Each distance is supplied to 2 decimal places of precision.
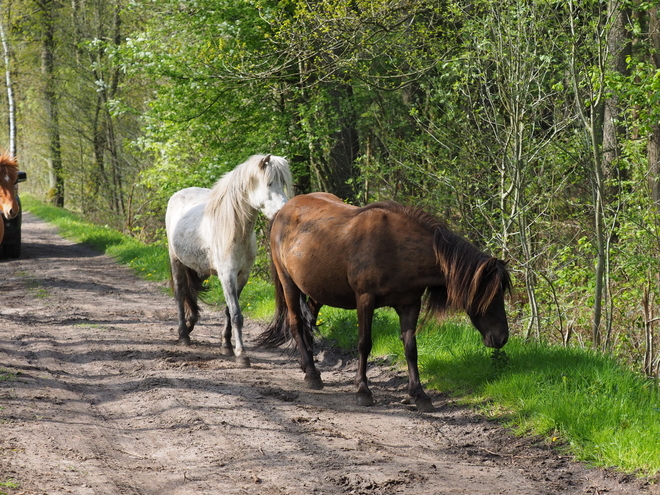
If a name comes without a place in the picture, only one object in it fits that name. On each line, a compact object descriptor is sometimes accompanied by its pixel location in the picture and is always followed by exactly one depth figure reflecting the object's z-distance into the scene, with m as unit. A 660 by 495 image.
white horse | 14.73
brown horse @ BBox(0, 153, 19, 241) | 18.34
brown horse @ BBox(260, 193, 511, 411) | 11.29
